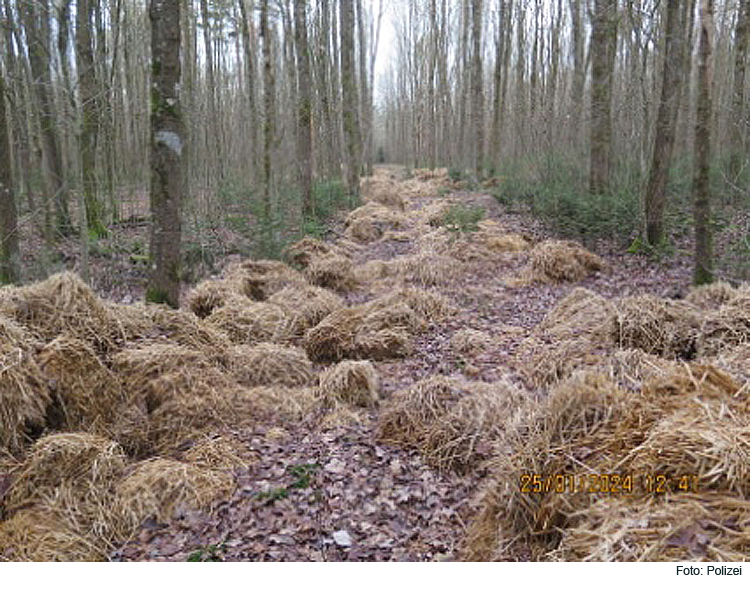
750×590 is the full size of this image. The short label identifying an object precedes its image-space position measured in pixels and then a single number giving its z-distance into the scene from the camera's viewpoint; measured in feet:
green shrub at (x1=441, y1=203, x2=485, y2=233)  35.17
